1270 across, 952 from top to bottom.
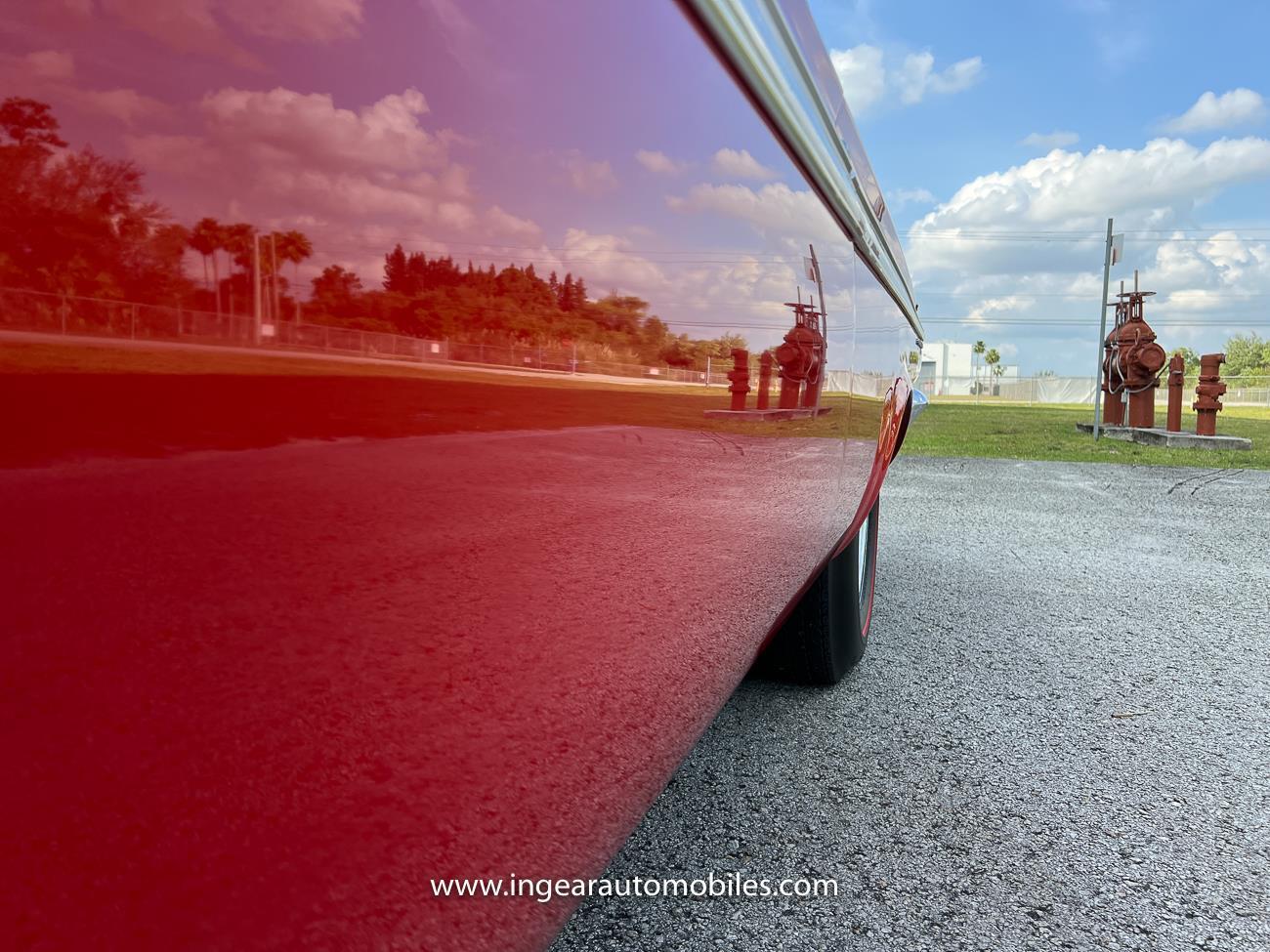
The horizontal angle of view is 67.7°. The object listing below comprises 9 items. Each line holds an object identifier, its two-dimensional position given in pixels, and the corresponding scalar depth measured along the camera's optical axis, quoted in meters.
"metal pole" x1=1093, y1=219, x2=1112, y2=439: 15.27
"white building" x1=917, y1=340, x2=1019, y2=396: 54.56
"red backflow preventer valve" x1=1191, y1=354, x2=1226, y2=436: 15.61
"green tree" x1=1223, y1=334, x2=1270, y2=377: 76.81
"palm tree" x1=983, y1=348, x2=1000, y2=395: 102.50
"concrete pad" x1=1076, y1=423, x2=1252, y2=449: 14.50
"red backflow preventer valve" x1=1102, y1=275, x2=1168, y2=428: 16.34
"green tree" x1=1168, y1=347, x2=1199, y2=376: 68.31
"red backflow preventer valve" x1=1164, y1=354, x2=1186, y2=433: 15.77
